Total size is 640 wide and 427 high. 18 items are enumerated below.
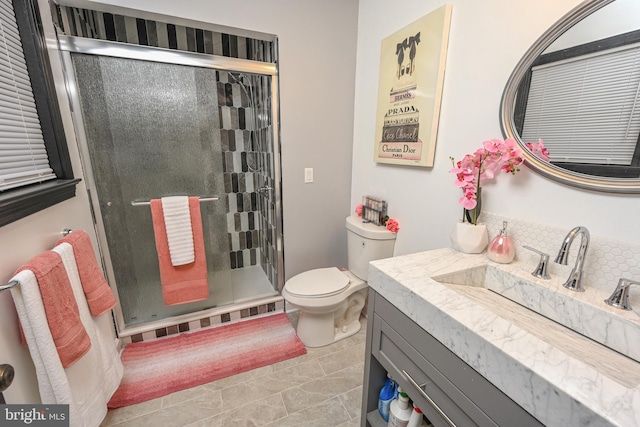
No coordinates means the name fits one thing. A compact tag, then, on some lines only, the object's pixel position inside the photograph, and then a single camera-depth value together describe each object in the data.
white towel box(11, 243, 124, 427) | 0.82
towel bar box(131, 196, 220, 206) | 1.66
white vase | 1.08
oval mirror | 0.75
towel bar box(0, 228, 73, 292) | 0.72
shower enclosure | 1.48
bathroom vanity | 0.48
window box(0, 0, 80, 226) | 0.92
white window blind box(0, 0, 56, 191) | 0.93
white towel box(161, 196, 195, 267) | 1.66
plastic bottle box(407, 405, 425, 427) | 0.96
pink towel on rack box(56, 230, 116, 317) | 1.10
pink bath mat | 1.47
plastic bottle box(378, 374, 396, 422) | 1.11
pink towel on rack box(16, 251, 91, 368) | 0.86
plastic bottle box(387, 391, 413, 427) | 1.00
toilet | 1.63
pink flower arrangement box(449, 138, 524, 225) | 0.96
